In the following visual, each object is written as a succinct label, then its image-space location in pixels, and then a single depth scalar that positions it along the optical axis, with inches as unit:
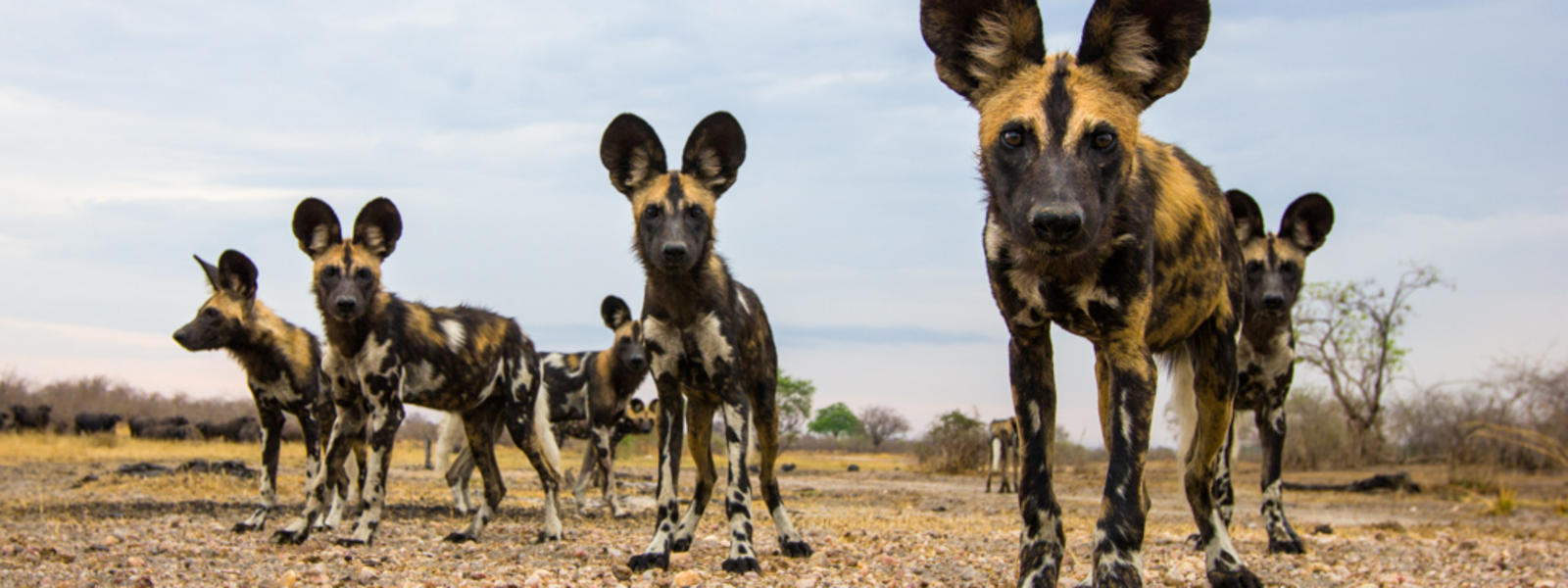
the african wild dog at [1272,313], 316.8
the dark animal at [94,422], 1287.0
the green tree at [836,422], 2868.8
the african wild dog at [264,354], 386.0
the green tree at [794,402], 2576.3
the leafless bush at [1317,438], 1338.6
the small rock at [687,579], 210.8
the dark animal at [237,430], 1192.8
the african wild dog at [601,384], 497.0
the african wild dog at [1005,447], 823.7
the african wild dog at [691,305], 252.8
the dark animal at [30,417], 1311.5
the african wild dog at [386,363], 313.4
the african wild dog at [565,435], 447.2
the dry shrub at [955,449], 1151.0
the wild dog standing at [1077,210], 141.6
